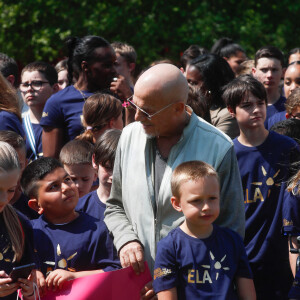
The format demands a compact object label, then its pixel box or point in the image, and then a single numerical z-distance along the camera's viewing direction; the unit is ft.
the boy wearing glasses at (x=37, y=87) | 22.54
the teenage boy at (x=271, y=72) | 23.09
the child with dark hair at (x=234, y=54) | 30.63
